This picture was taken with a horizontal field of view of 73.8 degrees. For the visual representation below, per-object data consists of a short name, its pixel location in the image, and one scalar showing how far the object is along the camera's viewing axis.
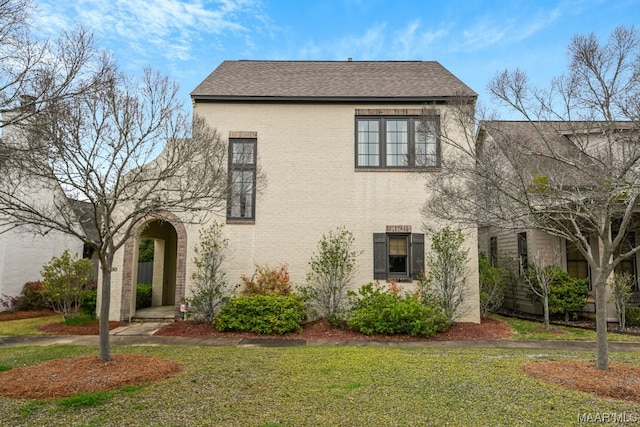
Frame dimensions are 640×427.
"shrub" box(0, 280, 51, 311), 14.68
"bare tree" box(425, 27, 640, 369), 6.40
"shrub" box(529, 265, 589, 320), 12.47
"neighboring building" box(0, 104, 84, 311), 14.76
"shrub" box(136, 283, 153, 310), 14.97
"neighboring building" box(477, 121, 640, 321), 7.79
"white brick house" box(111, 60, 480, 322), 12.20
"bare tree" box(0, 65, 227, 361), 6.18
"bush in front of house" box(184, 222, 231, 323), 11.73
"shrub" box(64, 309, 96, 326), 11.57
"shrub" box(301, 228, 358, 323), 11.84
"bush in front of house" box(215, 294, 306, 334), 10.61
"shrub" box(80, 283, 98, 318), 12.77
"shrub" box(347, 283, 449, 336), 10.29
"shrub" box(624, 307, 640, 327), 12.12
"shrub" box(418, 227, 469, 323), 11.74
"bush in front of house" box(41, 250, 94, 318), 11.83
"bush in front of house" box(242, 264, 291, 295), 11.77
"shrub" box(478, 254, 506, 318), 12.75
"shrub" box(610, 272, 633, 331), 11.43
